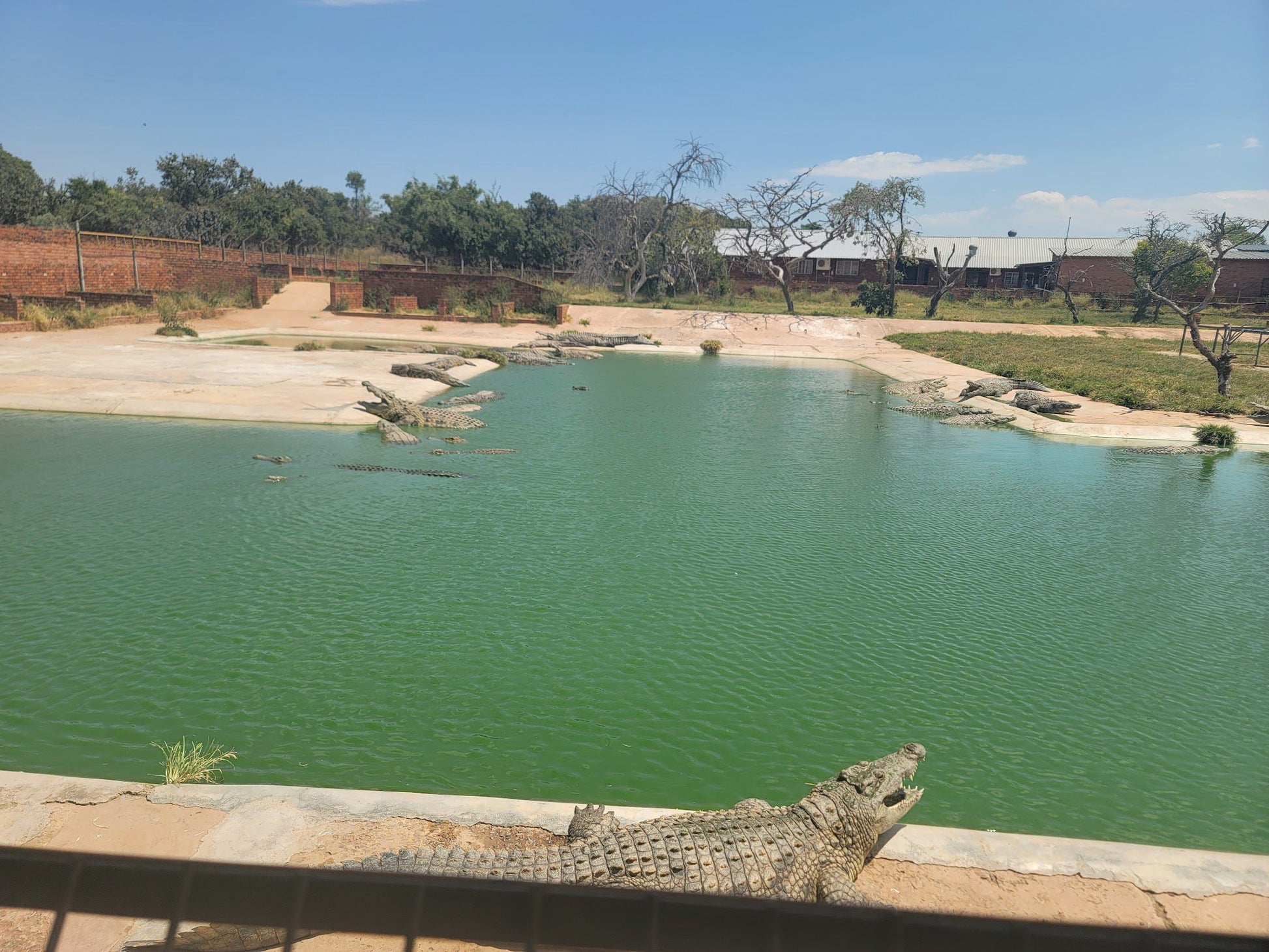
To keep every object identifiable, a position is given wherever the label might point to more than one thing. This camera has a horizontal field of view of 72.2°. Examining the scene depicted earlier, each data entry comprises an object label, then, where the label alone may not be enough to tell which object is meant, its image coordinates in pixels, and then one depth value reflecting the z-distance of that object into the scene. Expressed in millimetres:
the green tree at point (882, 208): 52906
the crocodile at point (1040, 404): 21047
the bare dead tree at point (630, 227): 51625
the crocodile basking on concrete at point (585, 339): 34500
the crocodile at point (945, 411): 20969
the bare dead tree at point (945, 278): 49031
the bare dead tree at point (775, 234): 51469
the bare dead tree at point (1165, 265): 51094
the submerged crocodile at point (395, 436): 15453
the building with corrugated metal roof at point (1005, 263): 55094
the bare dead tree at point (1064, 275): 56125
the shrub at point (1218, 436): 17984
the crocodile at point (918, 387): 24453
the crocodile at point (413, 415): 16875
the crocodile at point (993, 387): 23234
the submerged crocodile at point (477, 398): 19891
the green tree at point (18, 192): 43850
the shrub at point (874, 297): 49500
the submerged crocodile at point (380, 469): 13141
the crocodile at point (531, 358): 28922
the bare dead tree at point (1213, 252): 22844
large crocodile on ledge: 4051
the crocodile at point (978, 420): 20328
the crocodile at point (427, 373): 22453
